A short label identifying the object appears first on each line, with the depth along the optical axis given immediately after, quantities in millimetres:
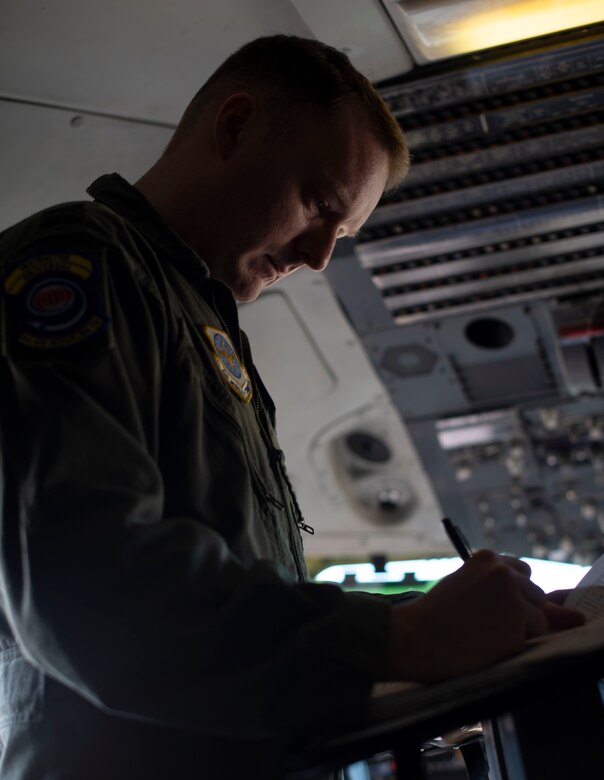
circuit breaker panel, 2984
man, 1120
